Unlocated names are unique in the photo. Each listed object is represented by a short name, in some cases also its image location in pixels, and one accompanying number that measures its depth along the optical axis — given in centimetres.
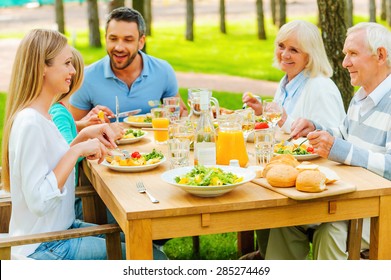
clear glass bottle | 494
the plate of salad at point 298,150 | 524
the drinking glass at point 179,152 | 503
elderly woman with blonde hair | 669
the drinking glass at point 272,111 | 588
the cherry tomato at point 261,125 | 588
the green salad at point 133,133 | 617
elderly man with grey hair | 504
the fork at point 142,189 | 425
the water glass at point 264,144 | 514
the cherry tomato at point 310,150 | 534
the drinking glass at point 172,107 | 619
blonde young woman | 456
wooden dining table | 414
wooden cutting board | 428
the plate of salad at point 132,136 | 608
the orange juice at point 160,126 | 613
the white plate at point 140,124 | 680
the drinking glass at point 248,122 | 596
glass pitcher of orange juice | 503
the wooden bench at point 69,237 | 443
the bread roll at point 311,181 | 431
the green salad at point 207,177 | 427
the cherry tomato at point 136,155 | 522
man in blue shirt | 750
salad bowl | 422
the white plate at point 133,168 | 502
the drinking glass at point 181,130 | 525
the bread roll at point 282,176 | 444
